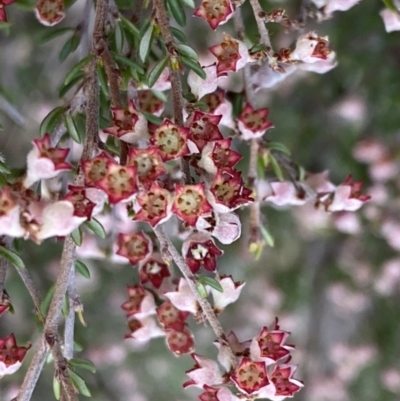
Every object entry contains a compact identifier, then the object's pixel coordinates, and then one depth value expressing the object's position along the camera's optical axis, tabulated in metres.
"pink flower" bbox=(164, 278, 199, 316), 0.23
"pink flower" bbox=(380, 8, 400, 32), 0.25
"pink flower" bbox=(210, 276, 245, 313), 0.23
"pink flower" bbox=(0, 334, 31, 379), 0.23
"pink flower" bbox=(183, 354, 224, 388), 0.23
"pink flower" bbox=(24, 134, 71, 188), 0.22
